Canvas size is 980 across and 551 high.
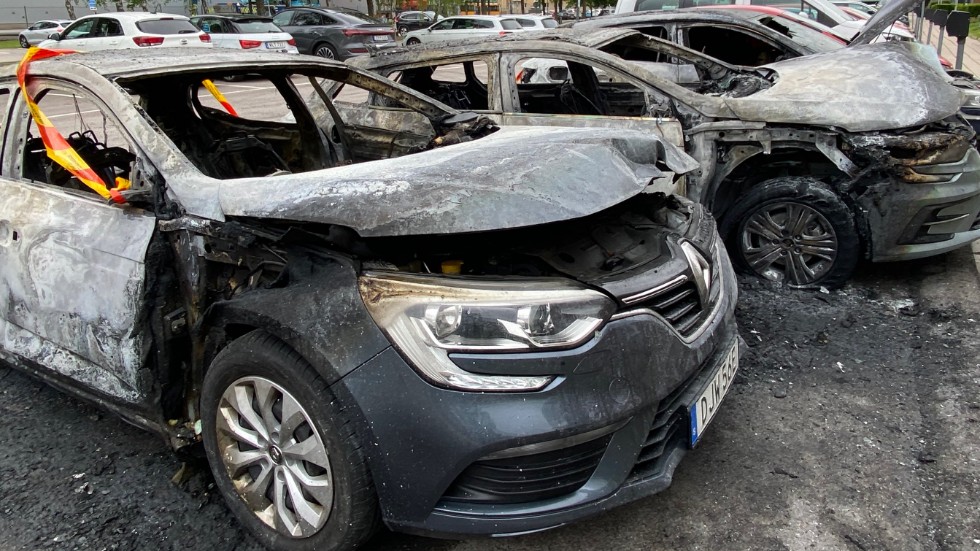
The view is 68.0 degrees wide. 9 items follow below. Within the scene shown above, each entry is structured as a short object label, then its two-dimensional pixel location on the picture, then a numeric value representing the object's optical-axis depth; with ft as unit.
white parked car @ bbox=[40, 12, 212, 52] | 54.24
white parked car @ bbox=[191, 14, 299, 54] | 59.72
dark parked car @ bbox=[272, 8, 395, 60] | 70.64
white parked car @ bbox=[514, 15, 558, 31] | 73.79
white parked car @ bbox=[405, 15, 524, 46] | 72.58
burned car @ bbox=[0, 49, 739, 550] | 6.39
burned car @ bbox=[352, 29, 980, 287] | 13.29
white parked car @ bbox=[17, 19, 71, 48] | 80.59
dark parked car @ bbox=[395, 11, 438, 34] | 101.09
